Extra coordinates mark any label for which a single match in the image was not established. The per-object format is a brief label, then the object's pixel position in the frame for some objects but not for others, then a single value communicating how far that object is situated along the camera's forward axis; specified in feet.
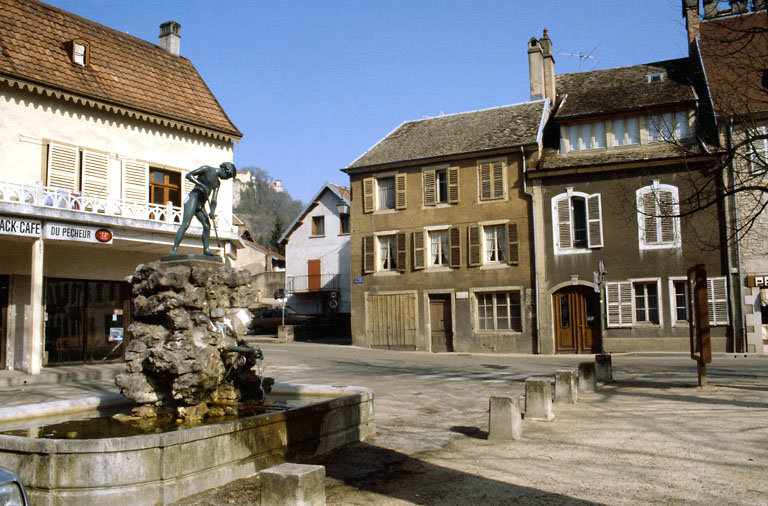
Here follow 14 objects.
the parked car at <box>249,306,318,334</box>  116.26
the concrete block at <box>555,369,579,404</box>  38.19
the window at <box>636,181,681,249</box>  79.46
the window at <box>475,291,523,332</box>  88.12
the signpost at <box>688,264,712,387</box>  40.63
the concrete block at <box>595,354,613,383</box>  48.80
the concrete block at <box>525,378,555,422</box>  32.35
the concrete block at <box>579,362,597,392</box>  42.98
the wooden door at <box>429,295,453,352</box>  92.32
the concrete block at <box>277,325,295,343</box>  104.98
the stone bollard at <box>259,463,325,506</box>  15.25
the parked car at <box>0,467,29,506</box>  12.67
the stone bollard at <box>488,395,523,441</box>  27.86
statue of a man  29.66
